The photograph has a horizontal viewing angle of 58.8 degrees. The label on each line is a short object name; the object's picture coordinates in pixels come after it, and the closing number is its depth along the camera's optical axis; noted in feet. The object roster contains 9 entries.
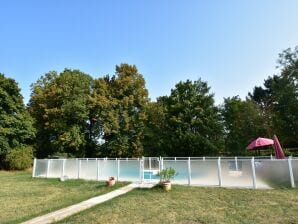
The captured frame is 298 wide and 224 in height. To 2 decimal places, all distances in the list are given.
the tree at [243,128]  88.58
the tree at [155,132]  87.80
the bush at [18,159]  76.59
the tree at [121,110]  88.43
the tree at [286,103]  88.28
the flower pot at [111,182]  40.73
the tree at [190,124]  83.26
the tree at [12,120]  77.87
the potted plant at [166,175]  35.01
